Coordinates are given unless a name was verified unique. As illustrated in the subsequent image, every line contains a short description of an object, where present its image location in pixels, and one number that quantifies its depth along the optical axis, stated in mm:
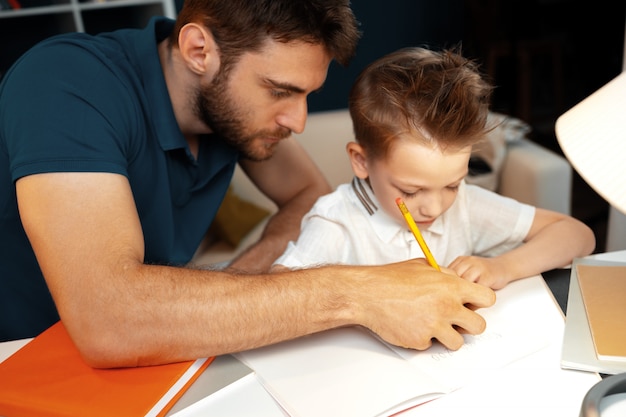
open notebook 822
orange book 837
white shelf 2996
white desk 795
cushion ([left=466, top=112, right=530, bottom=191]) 2209
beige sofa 2061
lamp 651
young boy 1140
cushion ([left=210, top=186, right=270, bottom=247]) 2342
